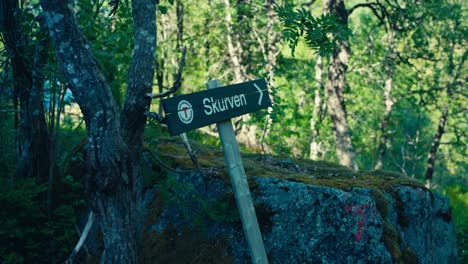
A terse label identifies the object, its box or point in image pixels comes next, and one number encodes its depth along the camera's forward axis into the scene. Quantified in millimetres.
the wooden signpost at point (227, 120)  3756
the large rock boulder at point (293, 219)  4535
